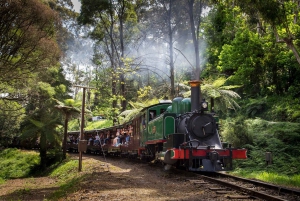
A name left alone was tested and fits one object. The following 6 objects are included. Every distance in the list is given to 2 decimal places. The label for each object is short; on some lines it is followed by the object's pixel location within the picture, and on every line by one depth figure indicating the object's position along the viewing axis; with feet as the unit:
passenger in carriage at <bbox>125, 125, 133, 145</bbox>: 61.04
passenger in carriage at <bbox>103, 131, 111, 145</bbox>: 78.36
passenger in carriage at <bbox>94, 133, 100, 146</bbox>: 85.81
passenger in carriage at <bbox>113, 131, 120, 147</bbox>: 69.00
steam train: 31.06
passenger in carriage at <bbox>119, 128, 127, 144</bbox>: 65.99
